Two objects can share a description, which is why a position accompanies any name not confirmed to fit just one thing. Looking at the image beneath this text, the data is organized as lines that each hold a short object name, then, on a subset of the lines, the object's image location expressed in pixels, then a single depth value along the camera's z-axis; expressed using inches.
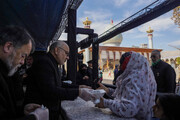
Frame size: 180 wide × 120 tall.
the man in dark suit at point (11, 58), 38.1
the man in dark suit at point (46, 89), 56.8
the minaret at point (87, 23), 1431.6
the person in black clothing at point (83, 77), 193.6
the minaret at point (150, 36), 1798.5
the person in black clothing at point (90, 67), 214.1
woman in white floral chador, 51.0
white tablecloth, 52.3
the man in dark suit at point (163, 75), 121.7
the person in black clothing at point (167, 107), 48.1
